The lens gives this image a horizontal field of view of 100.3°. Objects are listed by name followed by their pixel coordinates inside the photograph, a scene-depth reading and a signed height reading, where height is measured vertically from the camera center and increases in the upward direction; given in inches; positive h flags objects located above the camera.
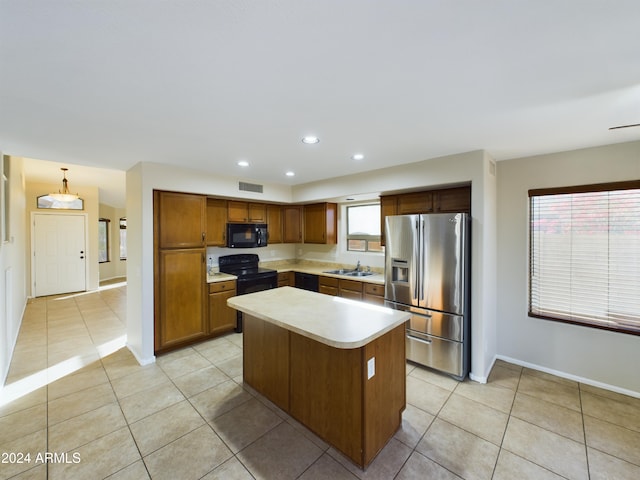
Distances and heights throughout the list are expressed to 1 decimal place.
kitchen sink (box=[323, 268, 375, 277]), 180.1 -24.9
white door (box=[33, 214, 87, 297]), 251.9 -14.7
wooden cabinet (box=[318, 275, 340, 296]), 170.4 -31.5
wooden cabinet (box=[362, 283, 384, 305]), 147.9 -31.9
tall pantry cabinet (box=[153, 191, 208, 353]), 134.2 -15.9
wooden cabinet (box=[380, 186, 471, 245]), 127.1 +17.8
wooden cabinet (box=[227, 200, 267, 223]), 174.2 +17.8
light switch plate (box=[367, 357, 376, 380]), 71.2 -35.5
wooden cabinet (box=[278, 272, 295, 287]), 191.6 -30.3
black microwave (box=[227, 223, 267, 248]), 172.2 +1.8
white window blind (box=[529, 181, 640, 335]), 102.7 -8.2
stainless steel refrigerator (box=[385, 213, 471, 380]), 112.0 -21.7
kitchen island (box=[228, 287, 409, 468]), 70.9 -39.7
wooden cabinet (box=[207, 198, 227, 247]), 163.3 +9.9
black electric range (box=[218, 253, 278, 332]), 167.0 -23.3
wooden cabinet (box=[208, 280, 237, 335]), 154.4 -42.1
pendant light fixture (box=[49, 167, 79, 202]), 218.6 +36.0
